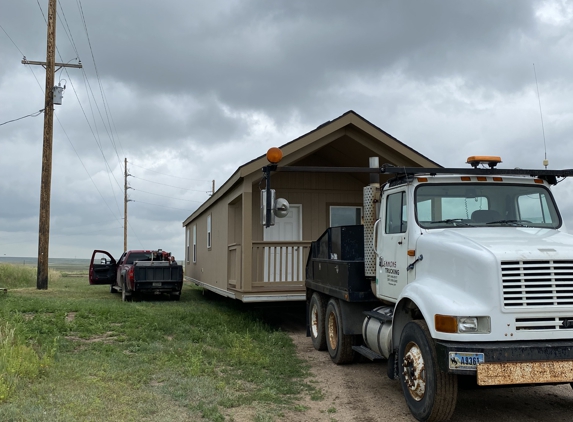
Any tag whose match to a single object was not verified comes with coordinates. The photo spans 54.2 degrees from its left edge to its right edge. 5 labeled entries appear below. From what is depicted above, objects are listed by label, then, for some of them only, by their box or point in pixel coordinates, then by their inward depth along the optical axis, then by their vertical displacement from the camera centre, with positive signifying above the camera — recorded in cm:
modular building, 1171 +159
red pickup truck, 1717 -20
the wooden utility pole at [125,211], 3925 +426
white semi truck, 481 -15
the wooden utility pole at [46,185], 1869 +284
